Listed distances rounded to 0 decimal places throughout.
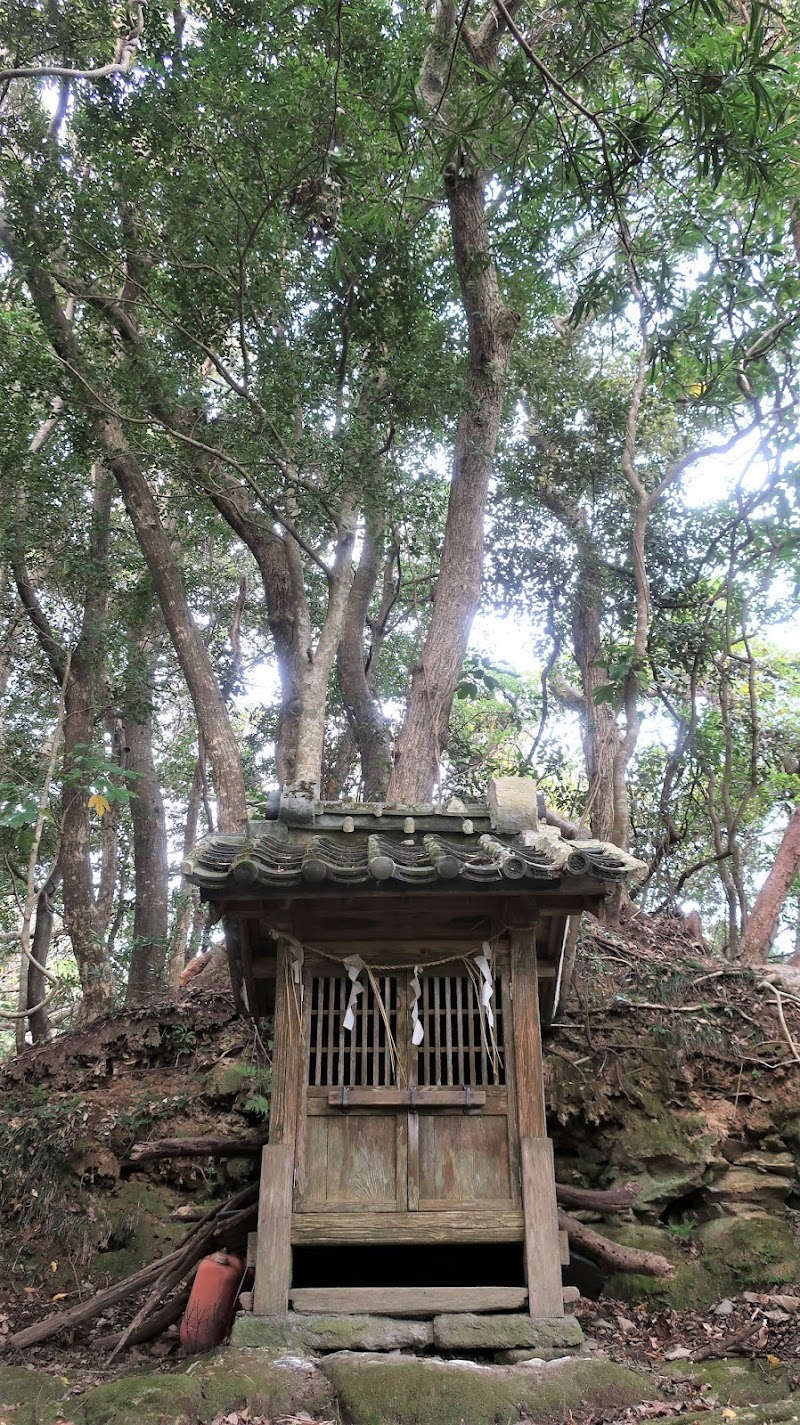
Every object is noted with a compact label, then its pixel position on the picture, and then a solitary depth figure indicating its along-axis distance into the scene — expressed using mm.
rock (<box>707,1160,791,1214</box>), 8555
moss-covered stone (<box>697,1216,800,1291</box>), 7871
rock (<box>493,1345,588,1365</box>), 5414
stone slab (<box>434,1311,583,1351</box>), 5504
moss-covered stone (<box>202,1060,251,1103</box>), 10141
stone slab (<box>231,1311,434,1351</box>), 5402
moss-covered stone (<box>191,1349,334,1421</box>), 4801
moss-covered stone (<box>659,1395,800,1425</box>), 4773
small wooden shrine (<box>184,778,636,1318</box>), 5656
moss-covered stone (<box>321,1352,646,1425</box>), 4879
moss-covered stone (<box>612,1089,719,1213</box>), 8625
